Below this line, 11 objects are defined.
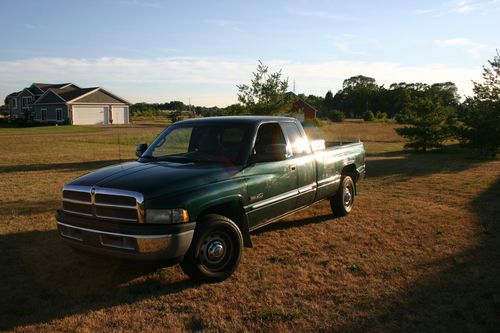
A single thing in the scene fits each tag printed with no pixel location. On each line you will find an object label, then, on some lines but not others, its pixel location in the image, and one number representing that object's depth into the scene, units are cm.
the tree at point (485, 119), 1800
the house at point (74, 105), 5545
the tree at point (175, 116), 5581
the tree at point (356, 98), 11838
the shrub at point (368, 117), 7837
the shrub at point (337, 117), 7878
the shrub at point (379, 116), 8550
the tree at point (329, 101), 13012
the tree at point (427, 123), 2117
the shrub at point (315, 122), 4433
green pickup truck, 419
